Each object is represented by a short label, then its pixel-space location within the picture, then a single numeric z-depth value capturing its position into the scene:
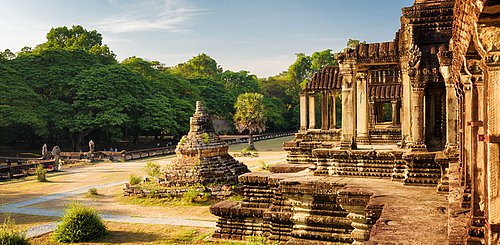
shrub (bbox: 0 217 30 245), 9.29
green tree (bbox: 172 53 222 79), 78.56
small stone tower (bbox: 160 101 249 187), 17.94
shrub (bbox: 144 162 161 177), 19.99
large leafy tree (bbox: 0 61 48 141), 32.84
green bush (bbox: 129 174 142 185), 18.56
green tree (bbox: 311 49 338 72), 61.19
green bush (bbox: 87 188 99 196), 18.02
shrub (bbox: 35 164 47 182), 22.67
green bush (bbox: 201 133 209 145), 19.13
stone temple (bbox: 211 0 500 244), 3.65
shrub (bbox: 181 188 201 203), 15.95
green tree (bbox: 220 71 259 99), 68.62
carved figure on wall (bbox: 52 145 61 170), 28.23
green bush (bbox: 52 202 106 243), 10.73
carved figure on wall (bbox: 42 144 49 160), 31.83
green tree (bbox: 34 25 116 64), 48.66
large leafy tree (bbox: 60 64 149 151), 36.59
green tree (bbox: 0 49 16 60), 41.44
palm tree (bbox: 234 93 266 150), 41.88
